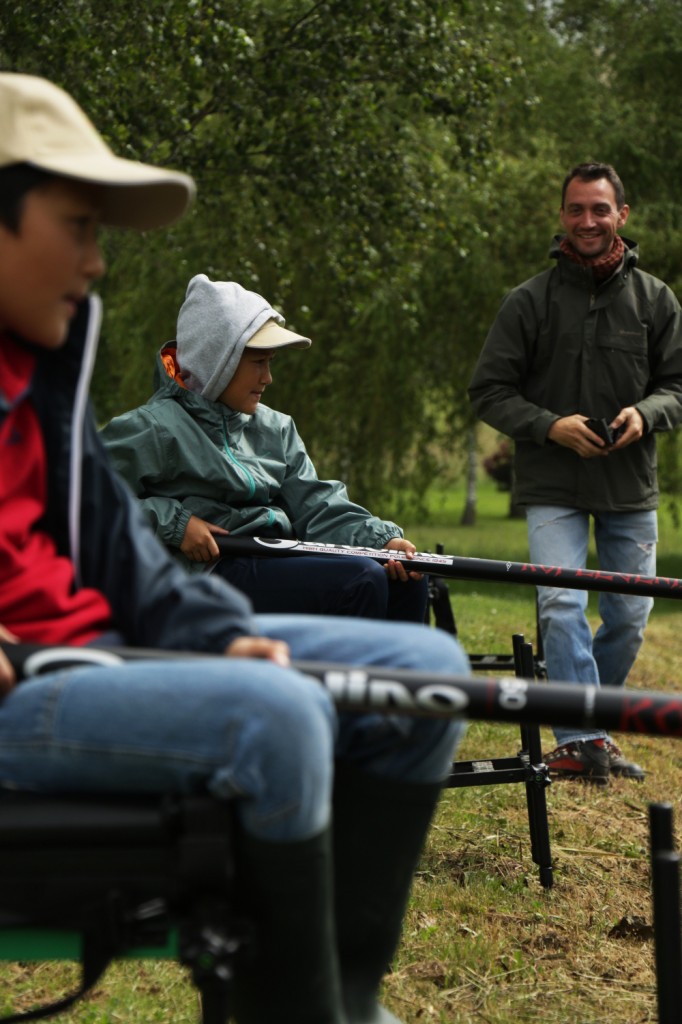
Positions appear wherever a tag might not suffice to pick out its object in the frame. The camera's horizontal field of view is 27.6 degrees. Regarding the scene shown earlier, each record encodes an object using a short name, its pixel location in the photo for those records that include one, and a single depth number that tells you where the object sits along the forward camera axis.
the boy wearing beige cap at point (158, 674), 2.05
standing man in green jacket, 5.94
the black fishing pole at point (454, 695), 2.20
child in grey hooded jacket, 4.35
